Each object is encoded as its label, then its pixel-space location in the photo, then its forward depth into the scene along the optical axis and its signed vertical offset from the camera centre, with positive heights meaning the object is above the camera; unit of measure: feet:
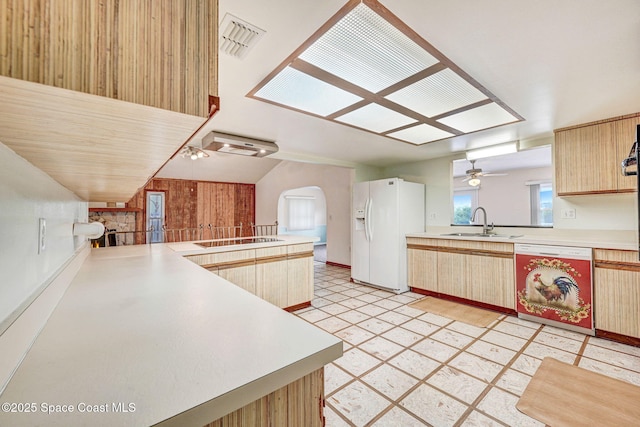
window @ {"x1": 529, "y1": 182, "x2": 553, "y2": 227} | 21.80 +1.11
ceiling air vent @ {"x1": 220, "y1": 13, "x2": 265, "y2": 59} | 4.09 +3.01
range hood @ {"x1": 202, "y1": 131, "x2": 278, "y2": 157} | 9.60 +2.74
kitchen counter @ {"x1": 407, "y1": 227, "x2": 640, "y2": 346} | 7.55 -1.96
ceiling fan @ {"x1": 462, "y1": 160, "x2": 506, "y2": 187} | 12.62 +1.99
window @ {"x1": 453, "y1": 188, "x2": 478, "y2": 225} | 25.94 +1.33
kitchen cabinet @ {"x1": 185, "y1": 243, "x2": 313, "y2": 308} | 8.50 -1.93
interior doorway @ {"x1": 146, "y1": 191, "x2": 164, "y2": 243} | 21.97 +0.29
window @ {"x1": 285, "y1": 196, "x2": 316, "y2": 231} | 29.12 +0.46
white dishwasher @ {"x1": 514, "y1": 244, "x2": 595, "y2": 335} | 8.11 -2.33
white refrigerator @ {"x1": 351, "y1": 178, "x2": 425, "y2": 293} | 12.66 -0.57
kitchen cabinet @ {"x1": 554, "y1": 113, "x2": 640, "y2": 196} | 8.04 +1.97
